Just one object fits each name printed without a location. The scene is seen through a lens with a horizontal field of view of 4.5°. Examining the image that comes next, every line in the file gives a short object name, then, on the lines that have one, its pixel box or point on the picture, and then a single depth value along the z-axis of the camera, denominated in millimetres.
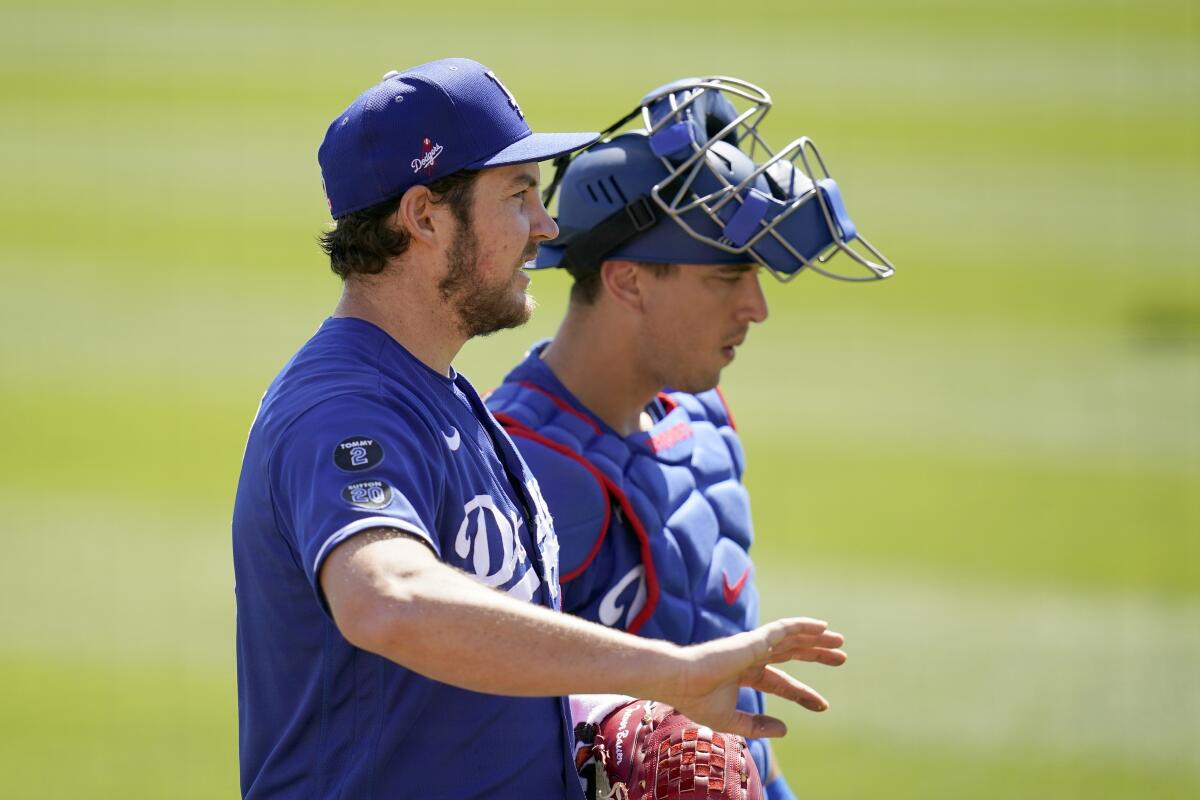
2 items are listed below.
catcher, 14308
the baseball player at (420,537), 13561
